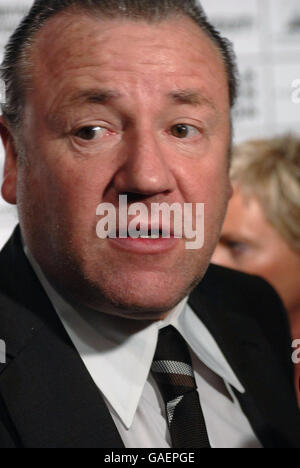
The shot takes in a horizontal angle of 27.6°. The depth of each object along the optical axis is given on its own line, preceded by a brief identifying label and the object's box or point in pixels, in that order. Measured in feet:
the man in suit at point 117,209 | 2.57
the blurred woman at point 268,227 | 5.94
